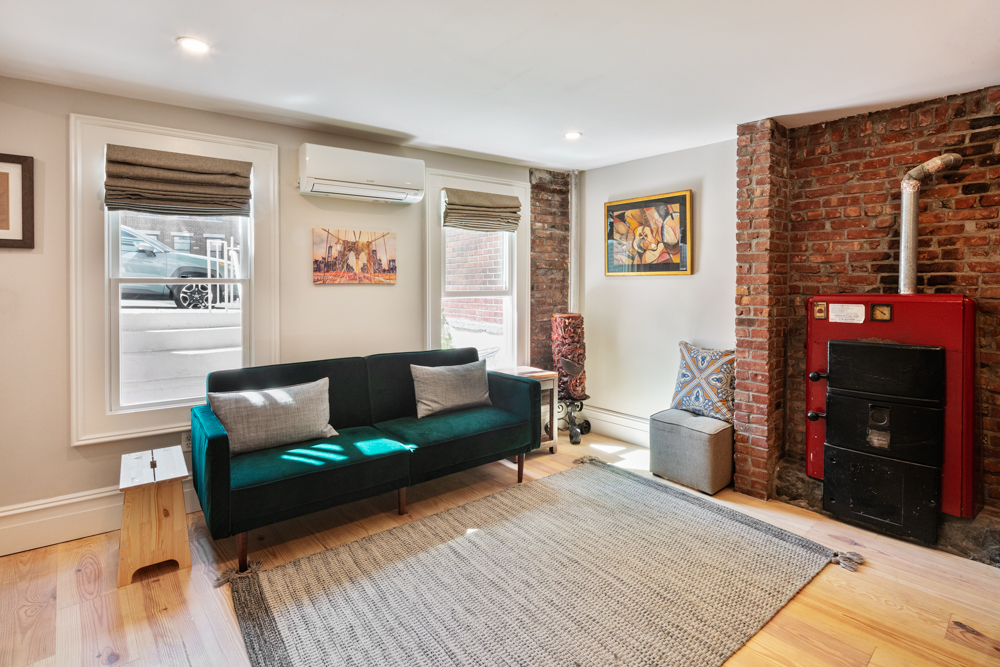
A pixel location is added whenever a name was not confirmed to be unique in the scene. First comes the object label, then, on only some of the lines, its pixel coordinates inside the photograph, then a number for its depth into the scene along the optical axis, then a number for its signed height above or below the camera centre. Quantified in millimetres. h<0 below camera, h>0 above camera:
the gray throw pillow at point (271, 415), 2822 -546
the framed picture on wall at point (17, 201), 2641 +601
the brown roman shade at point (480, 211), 4191 +922
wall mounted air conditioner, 3375 +985
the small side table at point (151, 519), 2408 -958
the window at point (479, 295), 4414 +221
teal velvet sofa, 2467 -732
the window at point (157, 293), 2857 +152
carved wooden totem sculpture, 4586 -348
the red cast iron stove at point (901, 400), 2695 -429
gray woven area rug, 2020 -1247
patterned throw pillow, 3682 -454
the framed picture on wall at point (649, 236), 4121 +716
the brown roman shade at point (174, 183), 2850 +786
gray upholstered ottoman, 3455 -891
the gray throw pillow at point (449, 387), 3623 -487
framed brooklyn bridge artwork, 3617 +453
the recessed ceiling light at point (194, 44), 2250 +1211
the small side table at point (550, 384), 4348 -539
